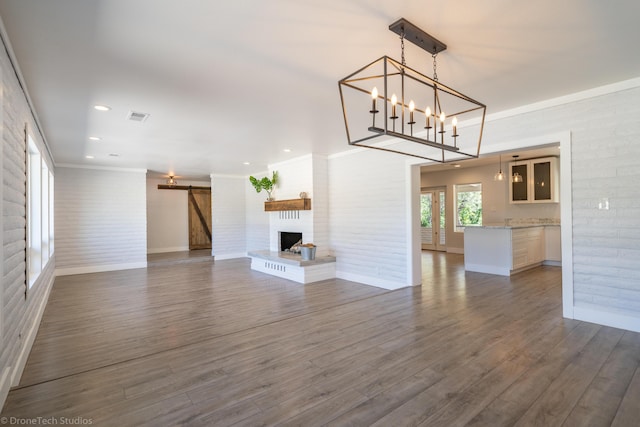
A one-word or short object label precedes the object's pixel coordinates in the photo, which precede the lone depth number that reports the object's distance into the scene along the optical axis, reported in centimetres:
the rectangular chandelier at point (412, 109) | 228
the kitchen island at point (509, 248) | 643
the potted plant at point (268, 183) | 776
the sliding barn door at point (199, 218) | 1155
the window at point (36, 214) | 412
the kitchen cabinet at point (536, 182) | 766
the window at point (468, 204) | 970
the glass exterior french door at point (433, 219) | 1056
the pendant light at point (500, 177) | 775
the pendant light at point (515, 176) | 794
